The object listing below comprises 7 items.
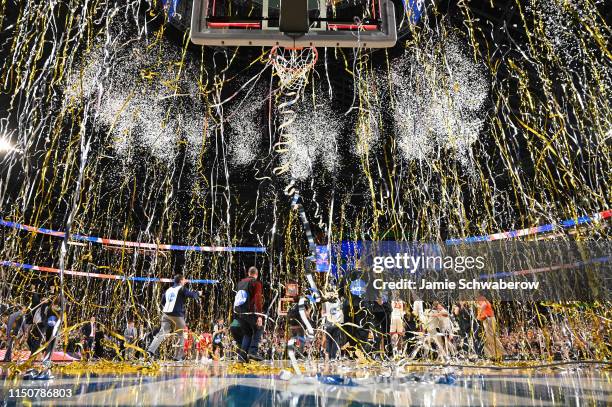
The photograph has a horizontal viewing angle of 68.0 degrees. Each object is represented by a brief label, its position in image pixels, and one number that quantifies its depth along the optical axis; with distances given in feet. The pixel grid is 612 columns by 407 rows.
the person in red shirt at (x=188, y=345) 44.21
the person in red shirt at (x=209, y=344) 33.04
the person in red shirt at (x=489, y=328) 25.77
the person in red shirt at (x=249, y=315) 20.13
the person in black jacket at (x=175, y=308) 19.33
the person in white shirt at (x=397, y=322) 30.66
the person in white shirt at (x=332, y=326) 20.69
